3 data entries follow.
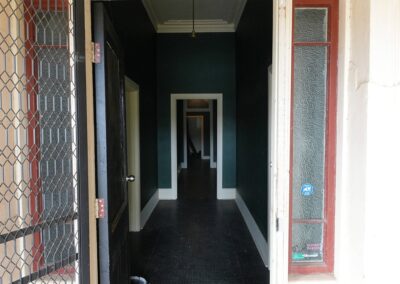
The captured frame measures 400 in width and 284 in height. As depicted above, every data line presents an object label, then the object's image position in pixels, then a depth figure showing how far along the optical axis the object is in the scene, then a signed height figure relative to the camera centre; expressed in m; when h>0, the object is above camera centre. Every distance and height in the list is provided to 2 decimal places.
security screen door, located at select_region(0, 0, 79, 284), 1.35 -0.05
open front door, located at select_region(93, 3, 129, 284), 1.54 -0.10
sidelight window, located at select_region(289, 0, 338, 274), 1.55 -0.03
